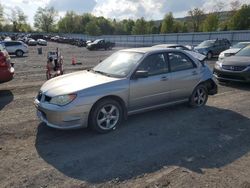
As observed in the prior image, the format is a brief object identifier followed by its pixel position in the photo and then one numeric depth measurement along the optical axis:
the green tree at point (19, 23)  80.59
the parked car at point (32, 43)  37.00
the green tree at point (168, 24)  48.74
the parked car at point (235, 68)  6.73
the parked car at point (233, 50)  11.41
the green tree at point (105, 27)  80.81
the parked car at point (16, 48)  19.12
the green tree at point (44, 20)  83.73
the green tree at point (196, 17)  49.22
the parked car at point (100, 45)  27.85
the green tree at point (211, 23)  41.60
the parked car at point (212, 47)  15.43
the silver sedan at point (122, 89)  3.56
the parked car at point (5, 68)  5.84
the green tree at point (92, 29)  73.85
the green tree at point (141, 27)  57.83
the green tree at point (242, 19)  33.42
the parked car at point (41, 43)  38.51
